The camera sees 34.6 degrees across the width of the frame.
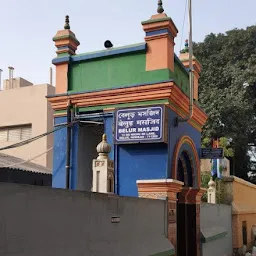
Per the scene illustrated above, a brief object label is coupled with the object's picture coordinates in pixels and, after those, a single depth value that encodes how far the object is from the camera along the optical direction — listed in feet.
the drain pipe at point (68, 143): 32.40
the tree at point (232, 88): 84.89
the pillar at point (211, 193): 51.85
